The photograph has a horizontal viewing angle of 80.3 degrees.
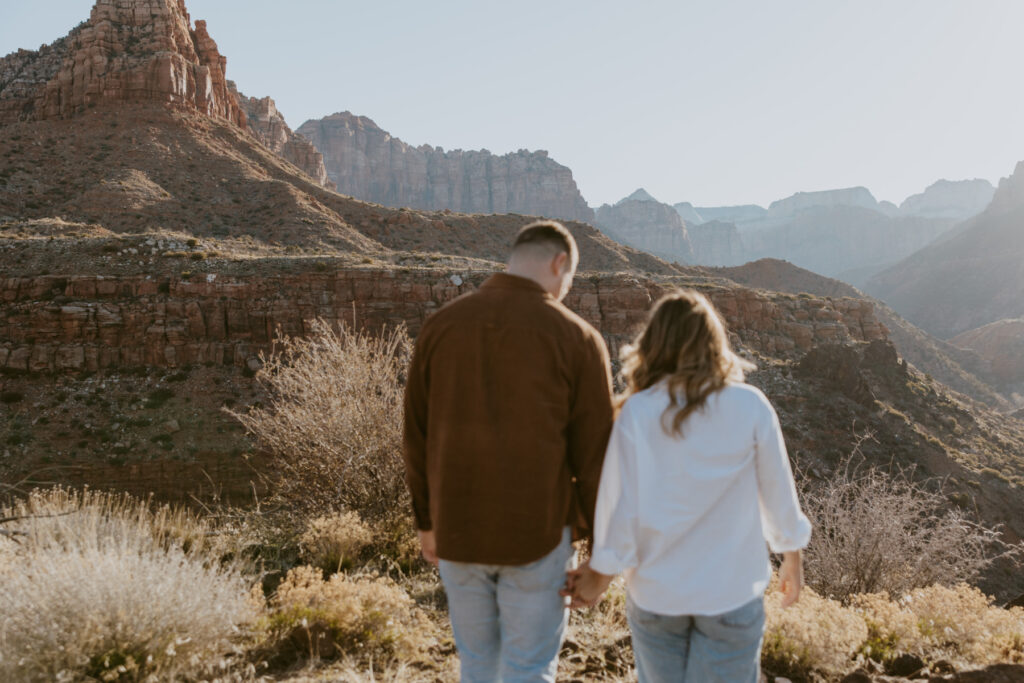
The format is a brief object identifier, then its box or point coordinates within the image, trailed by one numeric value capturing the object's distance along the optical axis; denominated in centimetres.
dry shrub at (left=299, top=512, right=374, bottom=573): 501
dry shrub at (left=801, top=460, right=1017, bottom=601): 609
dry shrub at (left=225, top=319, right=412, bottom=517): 620
